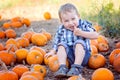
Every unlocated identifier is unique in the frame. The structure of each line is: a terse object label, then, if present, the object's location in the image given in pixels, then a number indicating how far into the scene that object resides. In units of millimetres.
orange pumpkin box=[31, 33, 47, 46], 5188
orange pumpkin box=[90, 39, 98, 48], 4648
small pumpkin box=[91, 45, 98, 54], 4336
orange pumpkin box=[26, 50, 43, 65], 4168
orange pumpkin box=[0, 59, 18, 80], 3455
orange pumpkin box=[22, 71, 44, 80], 3407
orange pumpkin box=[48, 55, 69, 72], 3927
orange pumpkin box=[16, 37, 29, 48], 5027
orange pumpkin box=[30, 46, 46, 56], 4351
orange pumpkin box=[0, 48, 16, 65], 4199
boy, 3816
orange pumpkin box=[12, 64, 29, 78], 3689
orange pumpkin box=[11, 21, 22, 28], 6686
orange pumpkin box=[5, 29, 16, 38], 5901
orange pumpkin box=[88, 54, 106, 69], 3979
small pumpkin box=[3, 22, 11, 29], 6721
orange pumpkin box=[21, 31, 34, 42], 5295
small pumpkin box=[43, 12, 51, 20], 7788
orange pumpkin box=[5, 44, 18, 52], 4562
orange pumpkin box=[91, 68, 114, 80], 3418
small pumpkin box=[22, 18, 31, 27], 6891
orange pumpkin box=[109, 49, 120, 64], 4011
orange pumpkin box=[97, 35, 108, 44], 4757
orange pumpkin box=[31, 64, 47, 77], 3691
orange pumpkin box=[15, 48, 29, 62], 4316
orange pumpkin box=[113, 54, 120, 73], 3721
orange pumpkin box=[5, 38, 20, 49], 4867
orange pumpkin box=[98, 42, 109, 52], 4652
